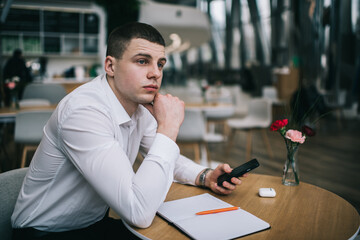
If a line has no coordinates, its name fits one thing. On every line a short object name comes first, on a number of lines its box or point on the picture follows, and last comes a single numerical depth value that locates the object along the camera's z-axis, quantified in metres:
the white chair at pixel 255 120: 4.62
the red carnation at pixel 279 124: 1.49
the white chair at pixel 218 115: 5.15
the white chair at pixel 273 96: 7.52
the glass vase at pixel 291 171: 1.46
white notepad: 0.99
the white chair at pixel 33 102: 4.58
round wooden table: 1.01
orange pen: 1.13
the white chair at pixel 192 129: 3.60
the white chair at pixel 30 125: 3.21
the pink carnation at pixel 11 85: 3.72
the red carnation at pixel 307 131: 1.46
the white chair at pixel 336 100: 7.23
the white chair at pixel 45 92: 4.97
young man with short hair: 1.06
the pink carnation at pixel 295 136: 1.41
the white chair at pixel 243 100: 9.88
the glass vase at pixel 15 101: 3.84
